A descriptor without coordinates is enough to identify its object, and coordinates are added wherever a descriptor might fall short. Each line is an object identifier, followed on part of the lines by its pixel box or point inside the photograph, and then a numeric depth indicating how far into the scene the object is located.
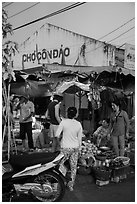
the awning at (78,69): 4.70
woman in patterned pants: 3.25
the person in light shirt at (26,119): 5.38
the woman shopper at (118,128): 4.52
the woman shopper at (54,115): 4.72
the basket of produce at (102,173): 3.57
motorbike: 2.82
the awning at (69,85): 5.34
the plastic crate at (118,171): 3.70
